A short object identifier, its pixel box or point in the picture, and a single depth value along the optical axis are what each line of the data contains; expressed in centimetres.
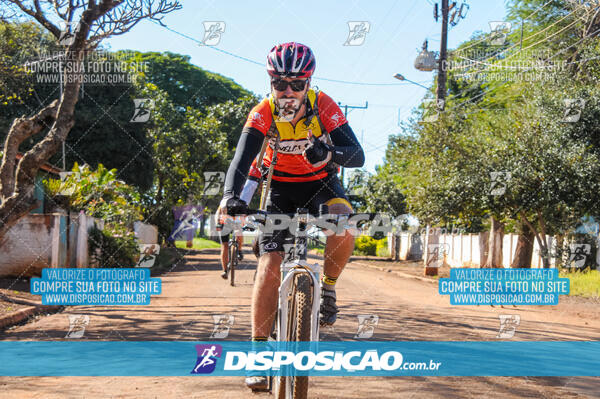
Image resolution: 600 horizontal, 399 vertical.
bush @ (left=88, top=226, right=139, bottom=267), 1570
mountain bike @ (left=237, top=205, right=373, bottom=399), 356
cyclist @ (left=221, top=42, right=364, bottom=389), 399
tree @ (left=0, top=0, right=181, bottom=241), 1006
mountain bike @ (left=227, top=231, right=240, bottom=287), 1301
